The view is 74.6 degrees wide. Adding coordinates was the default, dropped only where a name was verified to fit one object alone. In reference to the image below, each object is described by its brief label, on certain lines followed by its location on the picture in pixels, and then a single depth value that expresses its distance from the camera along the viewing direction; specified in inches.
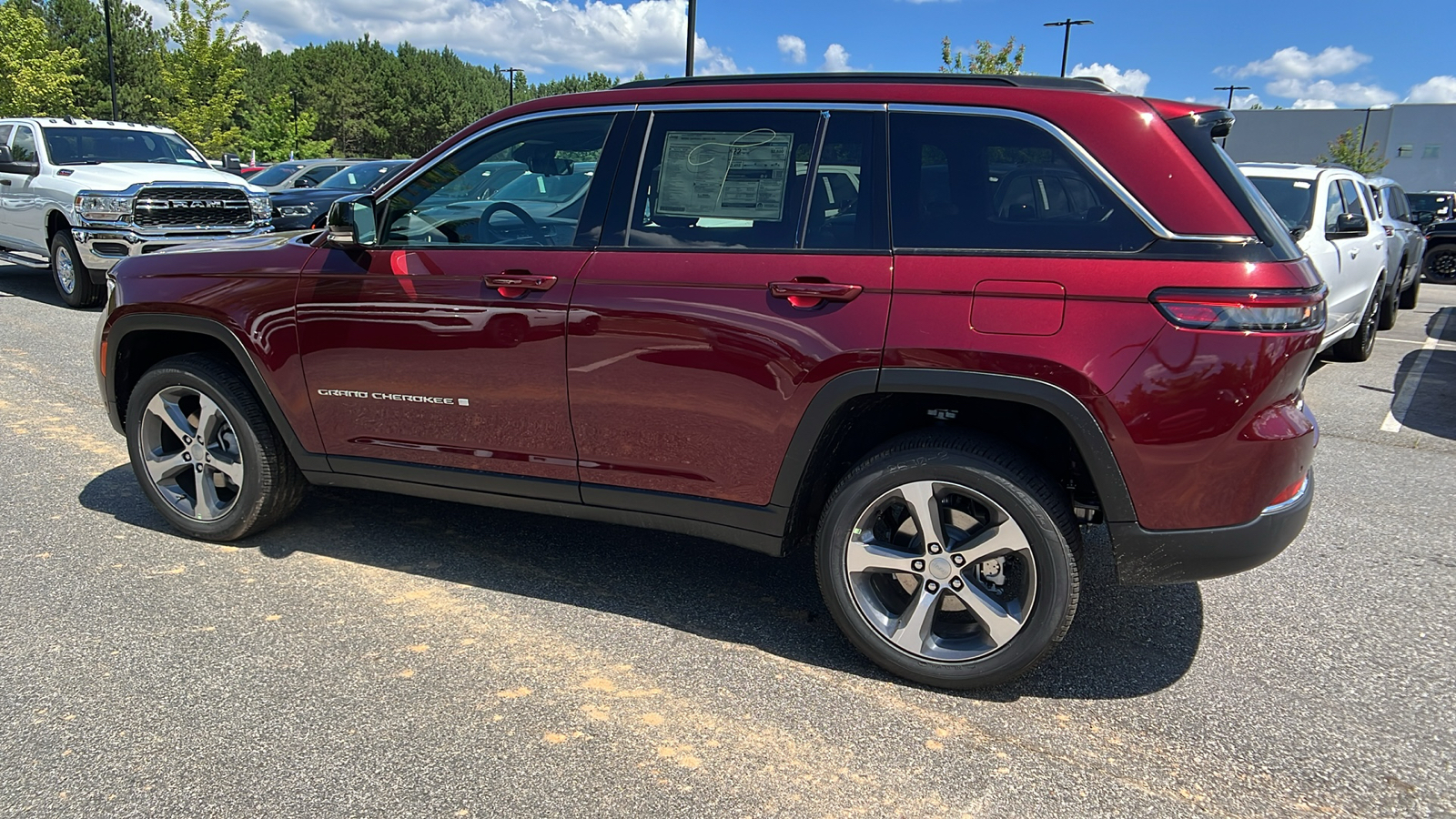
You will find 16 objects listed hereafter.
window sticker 123.1
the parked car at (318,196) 604.4
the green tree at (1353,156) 1857.8
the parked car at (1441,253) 699.4
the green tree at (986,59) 1321.4
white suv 275.0
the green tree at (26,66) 992.2
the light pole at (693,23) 664.9
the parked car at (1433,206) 858.8
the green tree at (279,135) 1931.6
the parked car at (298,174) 757.9
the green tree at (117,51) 2087.8
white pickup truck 389.4
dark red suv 105.7
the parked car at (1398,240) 392.2
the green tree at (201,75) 1112.8
